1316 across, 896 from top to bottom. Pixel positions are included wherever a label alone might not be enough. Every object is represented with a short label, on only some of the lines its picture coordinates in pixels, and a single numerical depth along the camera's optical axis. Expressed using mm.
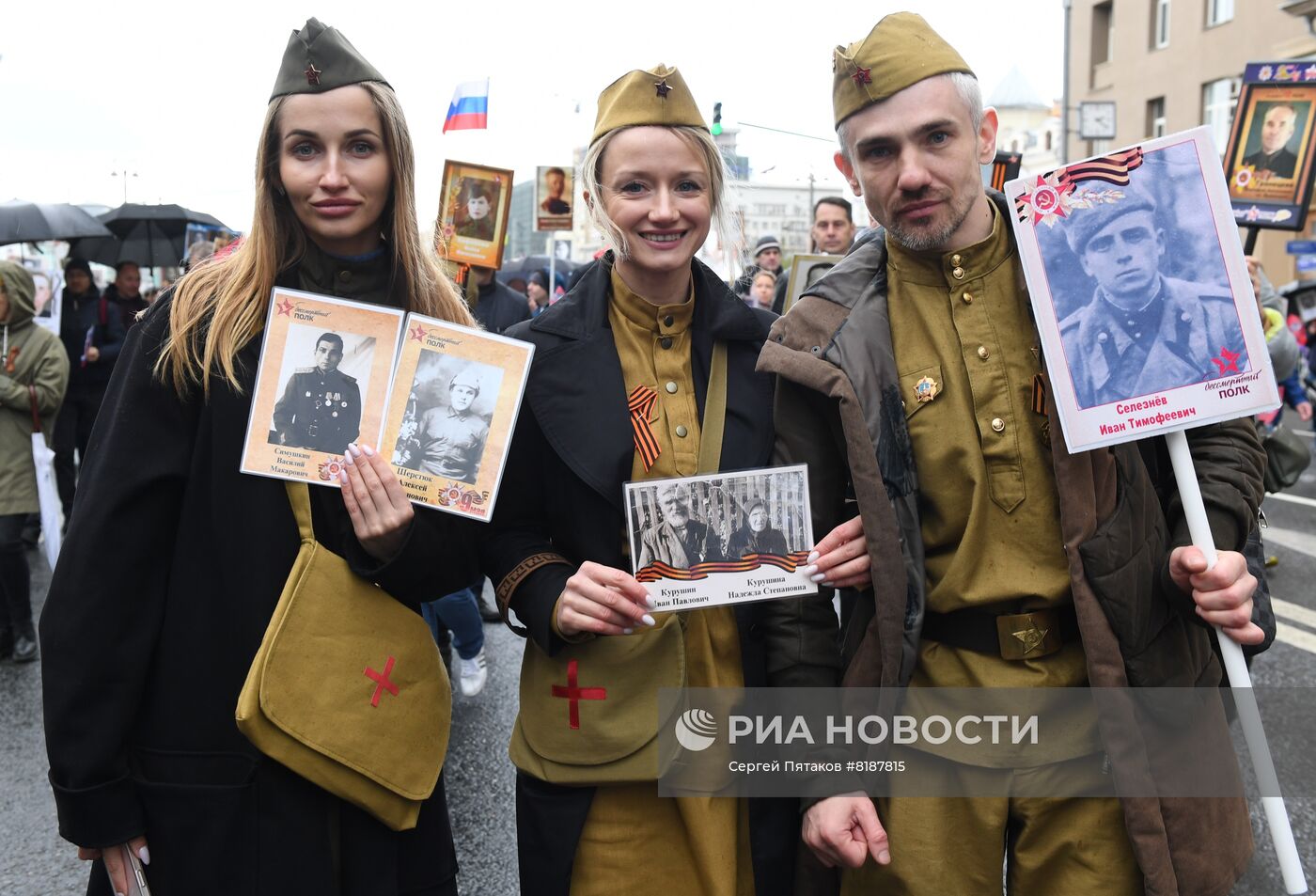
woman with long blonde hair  1976
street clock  23391
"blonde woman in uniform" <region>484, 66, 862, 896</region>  2152
